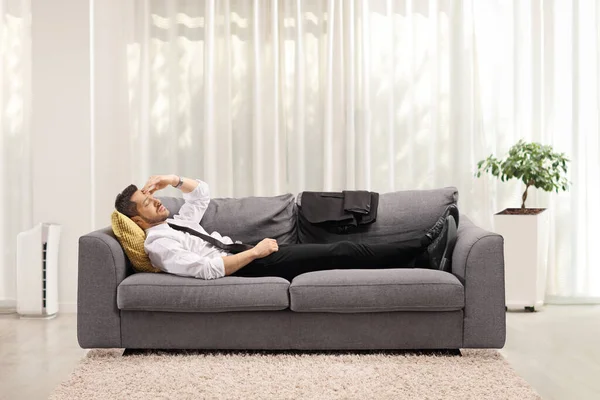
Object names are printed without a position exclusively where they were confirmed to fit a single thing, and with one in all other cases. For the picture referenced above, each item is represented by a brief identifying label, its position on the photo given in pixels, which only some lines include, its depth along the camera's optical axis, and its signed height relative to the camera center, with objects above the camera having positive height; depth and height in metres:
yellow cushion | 3.85 -0.25
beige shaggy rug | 3.07 -0.84
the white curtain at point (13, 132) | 5.44 +0.46
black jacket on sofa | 4.30 -0.11
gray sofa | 3.67 -0.58
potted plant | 4.99 -0.26
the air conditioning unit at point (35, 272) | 4.99 -0.54
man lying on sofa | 3.80 -0.32
